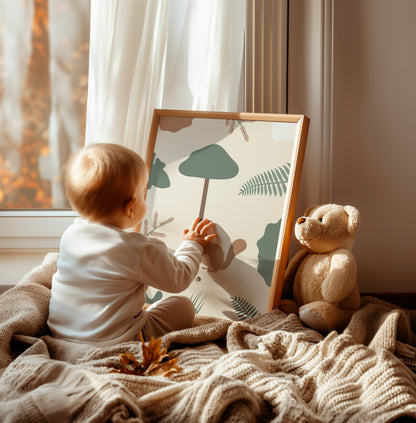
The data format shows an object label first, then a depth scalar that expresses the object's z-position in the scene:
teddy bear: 1.40
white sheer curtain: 1.61
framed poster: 1.47
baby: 1.22
